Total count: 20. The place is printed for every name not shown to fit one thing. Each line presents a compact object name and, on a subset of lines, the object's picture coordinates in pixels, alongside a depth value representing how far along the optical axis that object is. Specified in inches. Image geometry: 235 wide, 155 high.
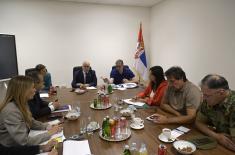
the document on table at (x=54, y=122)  68.8
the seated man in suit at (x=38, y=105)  74.9
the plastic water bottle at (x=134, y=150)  46.9
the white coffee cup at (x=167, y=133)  54.5
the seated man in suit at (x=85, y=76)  148.5
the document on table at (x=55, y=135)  56.4
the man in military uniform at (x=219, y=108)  54.7
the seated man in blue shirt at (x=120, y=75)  153.2
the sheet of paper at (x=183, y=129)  59.9
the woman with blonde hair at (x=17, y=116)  51.8
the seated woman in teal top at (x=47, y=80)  140.4
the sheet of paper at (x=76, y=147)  48.6
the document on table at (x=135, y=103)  88.0
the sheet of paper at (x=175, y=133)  56.1
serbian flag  190.2
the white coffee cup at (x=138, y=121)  64.8
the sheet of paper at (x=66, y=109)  81.3
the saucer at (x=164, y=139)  52.9
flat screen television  112.0
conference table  48.7
